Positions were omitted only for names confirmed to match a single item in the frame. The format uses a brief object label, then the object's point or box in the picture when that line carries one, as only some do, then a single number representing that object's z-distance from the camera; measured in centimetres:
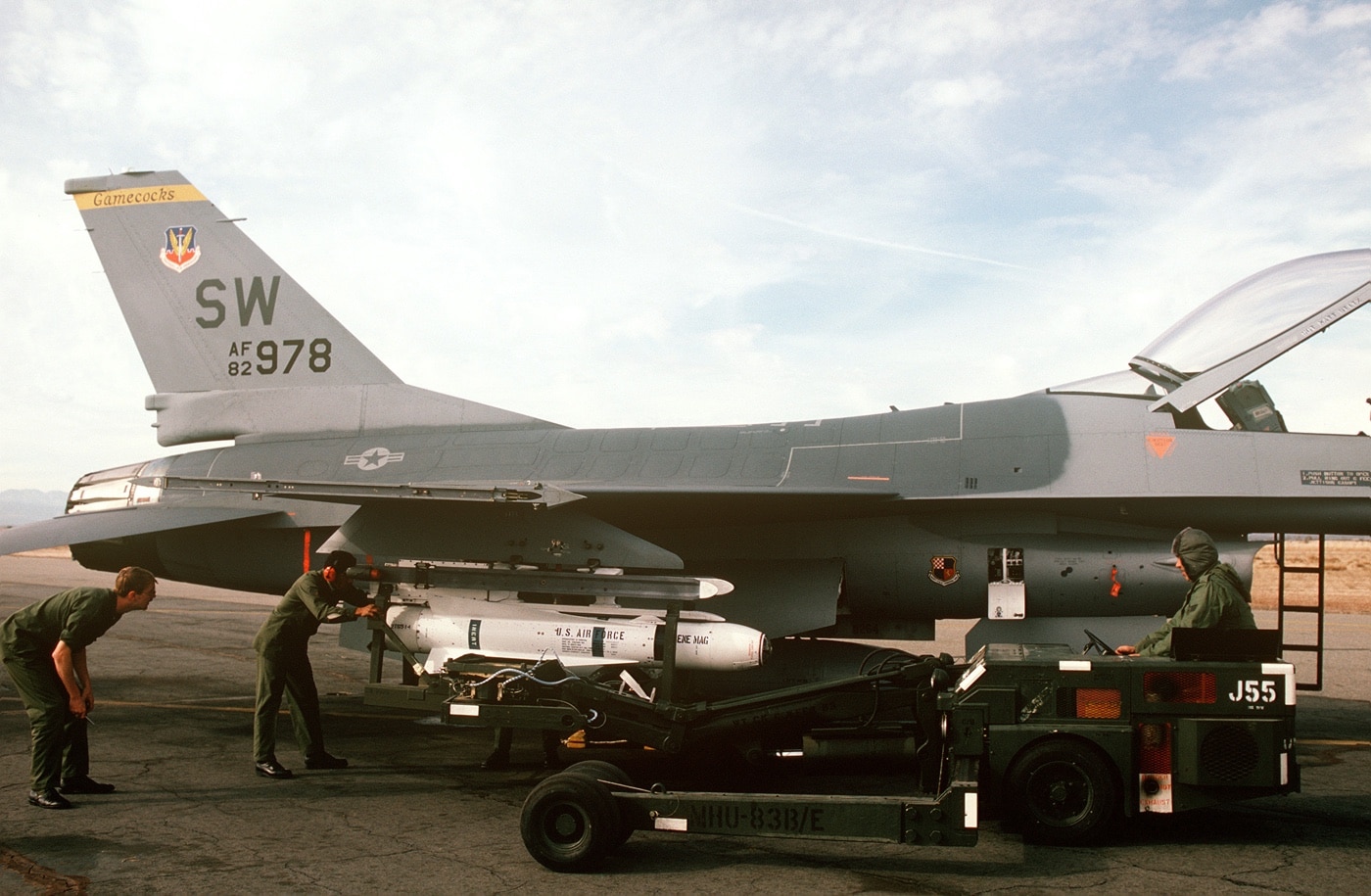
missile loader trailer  472
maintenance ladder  741
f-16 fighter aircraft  781
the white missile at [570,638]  703
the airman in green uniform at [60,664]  594
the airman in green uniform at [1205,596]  555
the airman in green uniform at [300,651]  696
